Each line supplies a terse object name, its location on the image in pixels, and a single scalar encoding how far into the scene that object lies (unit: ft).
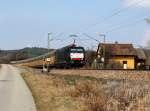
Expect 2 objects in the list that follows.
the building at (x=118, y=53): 340.31
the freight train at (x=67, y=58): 241.76
